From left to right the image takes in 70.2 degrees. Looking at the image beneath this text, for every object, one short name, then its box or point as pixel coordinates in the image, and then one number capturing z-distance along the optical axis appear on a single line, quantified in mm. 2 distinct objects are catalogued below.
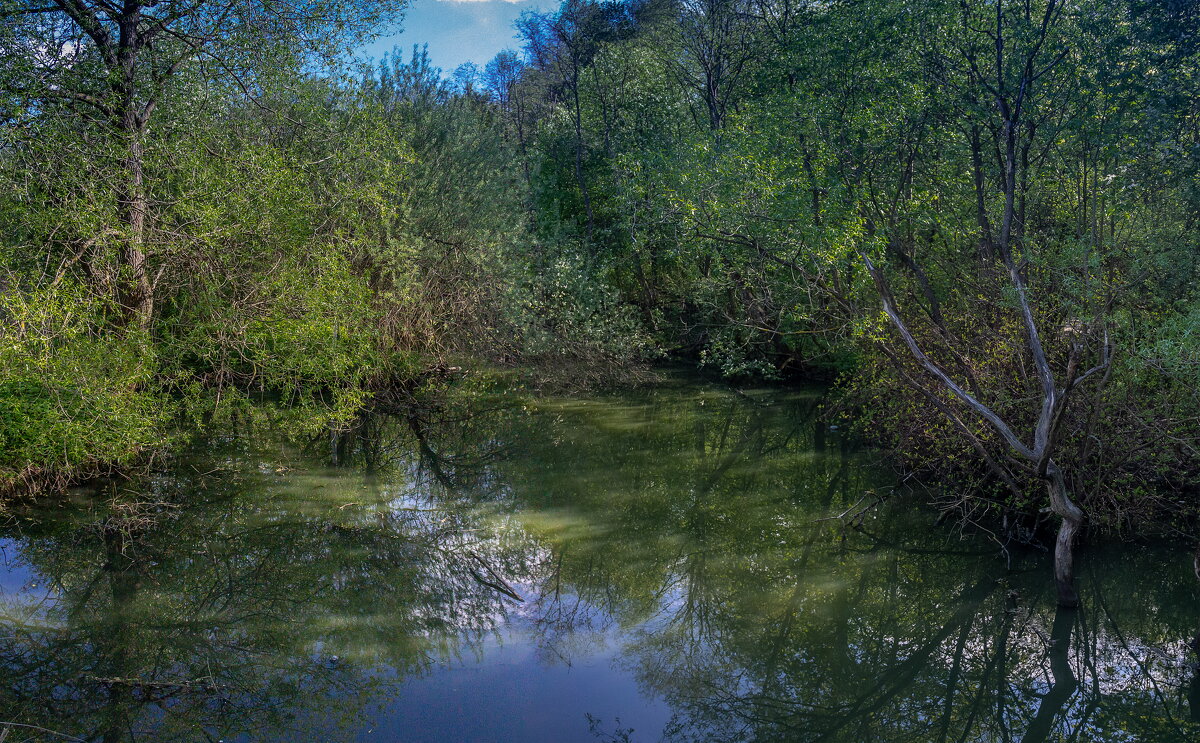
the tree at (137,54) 9883
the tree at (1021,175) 7340
